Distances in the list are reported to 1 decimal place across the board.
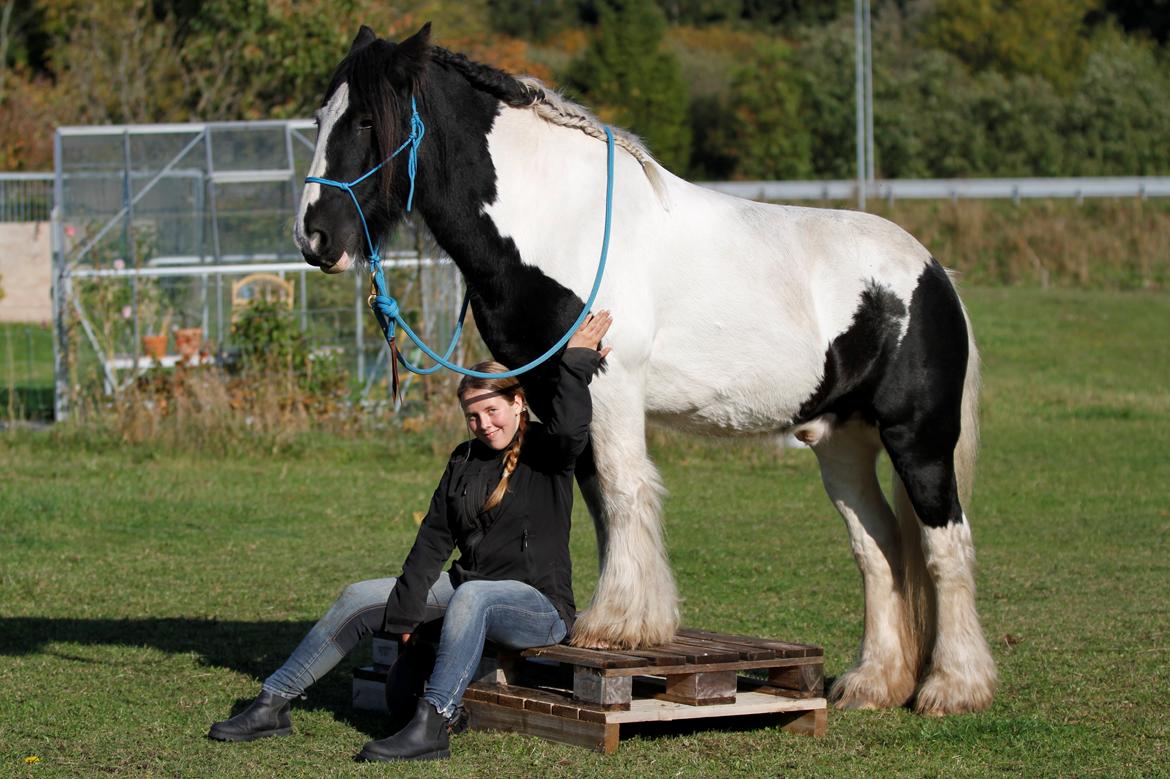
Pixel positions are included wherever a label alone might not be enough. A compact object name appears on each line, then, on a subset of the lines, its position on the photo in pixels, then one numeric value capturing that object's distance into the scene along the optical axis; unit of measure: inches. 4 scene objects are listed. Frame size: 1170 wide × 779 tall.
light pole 1356.2
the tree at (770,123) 1899.6
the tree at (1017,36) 2086.6
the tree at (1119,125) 1844.2
